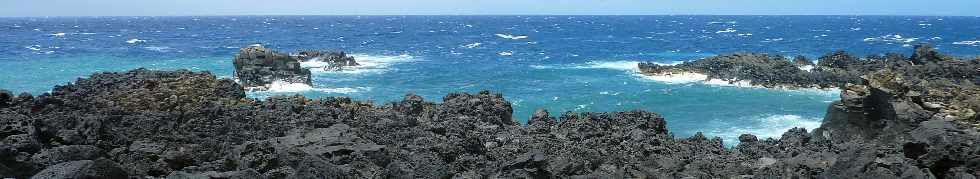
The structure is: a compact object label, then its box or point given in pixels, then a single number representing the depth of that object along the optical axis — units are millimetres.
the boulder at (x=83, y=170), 10281
